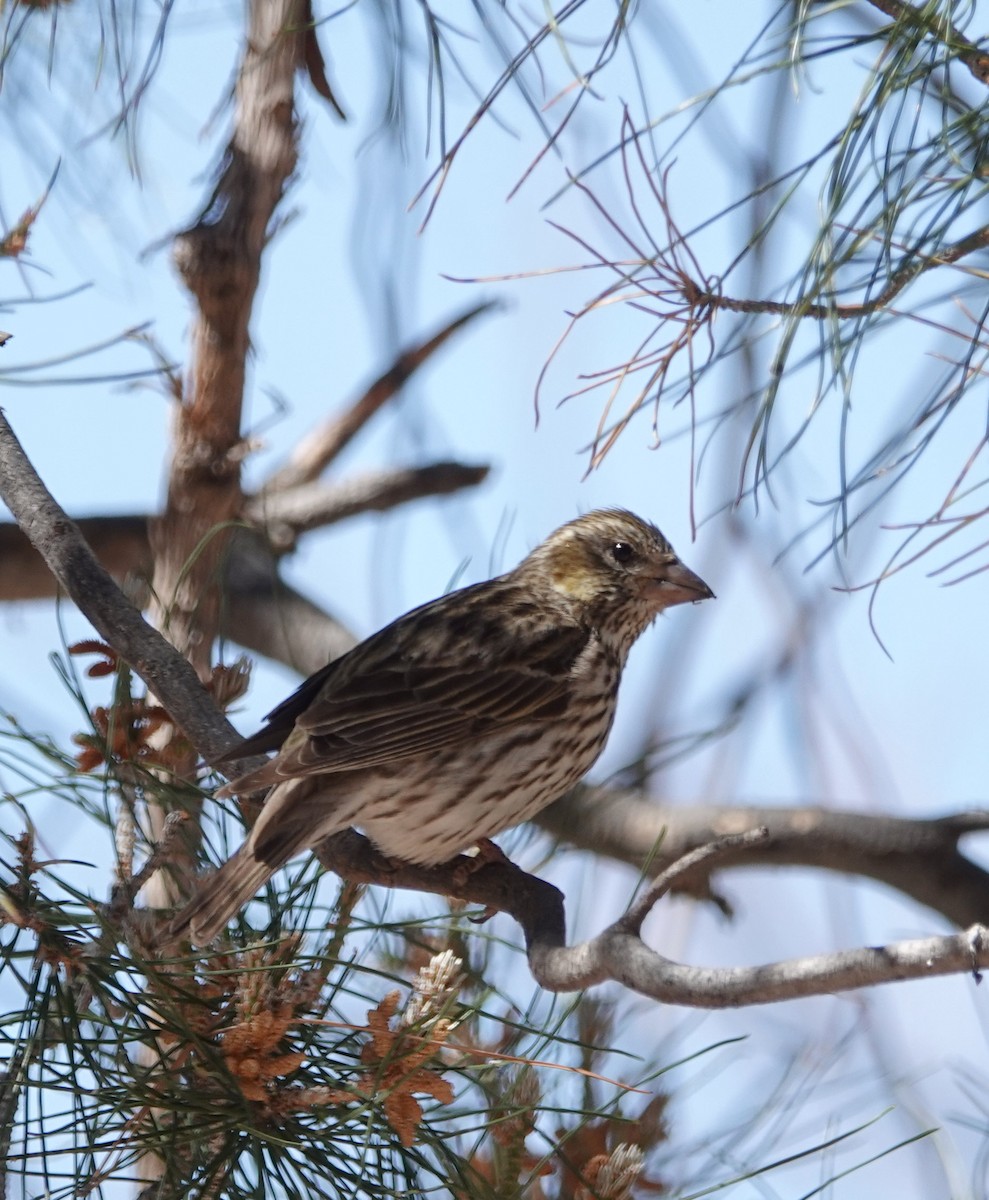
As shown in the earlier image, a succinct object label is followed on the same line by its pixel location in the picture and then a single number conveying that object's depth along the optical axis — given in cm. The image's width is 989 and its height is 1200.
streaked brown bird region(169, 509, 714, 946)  667
